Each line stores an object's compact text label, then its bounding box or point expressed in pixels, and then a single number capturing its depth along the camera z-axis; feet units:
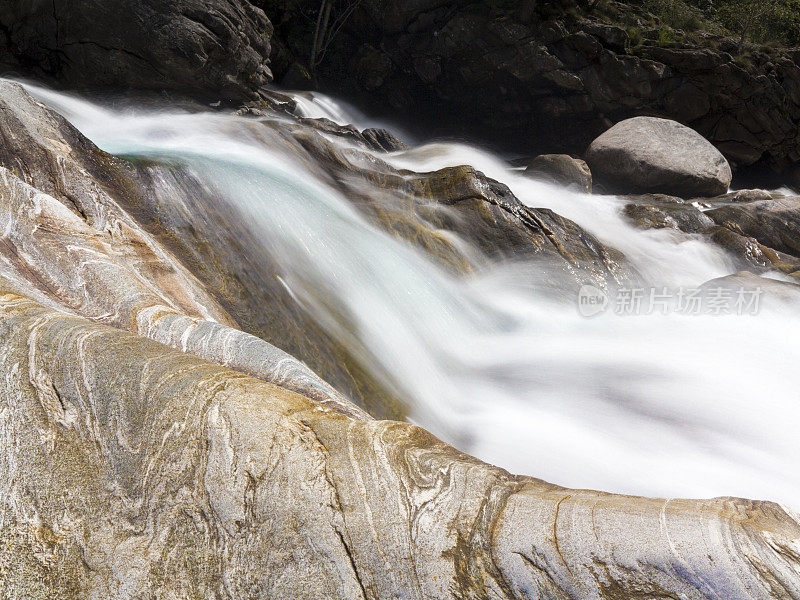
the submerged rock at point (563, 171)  35.29
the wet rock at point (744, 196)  36.70
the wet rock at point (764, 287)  22.57
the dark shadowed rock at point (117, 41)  31.14
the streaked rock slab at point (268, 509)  5.22
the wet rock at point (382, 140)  38.97
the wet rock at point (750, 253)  27.50
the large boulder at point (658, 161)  37.76
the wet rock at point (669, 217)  29.66
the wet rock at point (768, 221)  31.50
